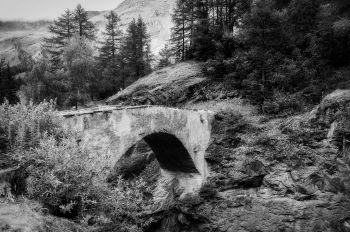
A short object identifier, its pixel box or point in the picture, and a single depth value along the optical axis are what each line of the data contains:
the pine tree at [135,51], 31.20
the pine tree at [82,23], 33.19
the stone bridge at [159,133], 11.09
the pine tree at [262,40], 17.31
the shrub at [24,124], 7.30
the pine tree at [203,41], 23.94
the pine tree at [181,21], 30.14
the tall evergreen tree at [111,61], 31.72
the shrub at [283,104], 16.27
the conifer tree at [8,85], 33.19
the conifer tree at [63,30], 32.34
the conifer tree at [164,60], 37.01
